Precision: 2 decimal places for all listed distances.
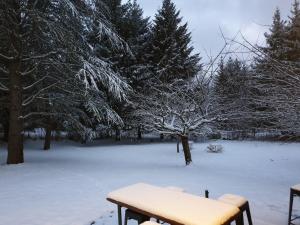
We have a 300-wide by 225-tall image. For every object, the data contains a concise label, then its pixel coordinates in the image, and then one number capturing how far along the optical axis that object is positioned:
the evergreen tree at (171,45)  16.21
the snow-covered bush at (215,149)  10.90
